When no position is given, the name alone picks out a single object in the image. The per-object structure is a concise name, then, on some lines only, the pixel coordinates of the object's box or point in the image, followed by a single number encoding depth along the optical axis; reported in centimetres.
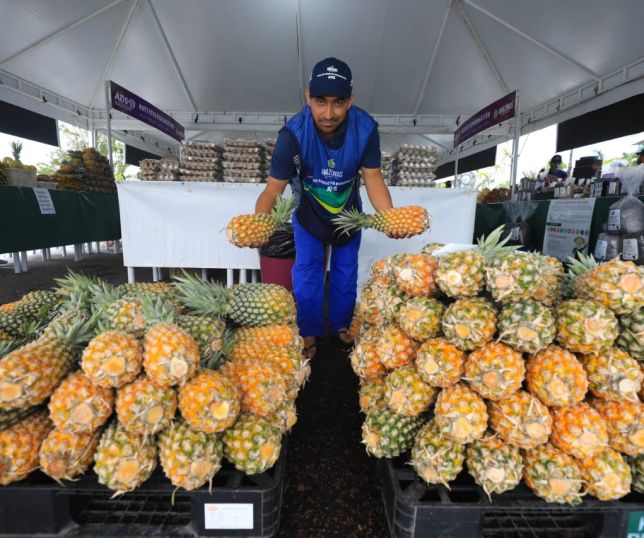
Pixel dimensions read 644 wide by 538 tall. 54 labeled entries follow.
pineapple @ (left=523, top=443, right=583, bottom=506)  97
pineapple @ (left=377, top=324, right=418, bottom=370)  125
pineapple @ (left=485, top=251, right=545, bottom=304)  108
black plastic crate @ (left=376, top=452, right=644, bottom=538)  100
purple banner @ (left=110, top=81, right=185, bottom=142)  546
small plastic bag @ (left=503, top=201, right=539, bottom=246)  477
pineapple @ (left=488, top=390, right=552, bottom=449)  98
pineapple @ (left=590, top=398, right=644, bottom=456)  102
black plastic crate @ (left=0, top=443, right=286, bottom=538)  96
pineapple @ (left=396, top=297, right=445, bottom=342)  119
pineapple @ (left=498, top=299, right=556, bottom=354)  102
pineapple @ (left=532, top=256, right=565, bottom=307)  117
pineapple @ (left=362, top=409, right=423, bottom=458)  117
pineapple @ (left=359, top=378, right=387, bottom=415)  133
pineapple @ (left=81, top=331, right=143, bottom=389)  92
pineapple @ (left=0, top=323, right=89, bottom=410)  91
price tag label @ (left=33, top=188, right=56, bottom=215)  438
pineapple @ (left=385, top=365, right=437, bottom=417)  113
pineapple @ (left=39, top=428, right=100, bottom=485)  91
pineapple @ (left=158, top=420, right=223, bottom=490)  92
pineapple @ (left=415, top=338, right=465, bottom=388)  108
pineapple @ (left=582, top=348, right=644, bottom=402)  101
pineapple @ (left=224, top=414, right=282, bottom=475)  100
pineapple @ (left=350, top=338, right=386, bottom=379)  139
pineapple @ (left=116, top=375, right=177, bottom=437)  91
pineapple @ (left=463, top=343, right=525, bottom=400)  100
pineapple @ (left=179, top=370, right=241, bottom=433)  94
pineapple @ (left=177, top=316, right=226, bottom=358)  121
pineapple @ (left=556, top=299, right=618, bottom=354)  101
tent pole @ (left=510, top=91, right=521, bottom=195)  665
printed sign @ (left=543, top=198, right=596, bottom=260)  382
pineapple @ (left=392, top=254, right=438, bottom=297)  127
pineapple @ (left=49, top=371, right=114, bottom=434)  91
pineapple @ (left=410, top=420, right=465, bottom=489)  103
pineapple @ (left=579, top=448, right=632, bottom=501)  99
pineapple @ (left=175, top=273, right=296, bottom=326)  155
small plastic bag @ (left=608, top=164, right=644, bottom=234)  306
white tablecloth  419
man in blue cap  251
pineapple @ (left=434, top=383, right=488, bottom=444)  100
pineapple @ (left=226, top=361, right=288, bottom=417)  111
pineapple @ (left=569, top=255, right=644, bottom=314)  104
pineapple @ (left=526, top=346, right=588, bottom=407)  99
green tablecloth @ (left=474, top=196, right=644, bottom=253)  361
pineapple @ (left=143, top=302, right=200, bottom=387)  94
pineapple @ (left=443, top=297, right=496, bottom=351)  107
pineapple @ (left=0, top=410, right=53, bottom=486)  92
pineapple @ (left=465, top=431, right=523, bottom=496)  98
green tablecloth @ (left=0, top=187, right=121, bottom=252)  391
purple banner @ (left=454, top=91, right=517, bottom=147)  577
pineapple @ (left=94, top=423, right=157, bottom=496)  90
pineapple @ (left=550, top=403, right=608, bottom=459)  98
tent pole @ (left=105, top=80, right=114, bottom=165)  530
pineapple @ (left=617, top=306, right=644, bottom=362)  105
